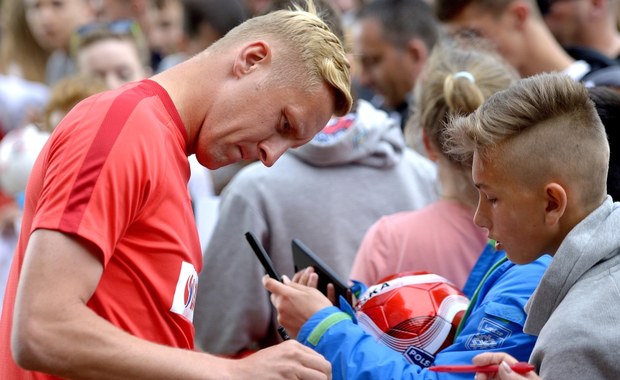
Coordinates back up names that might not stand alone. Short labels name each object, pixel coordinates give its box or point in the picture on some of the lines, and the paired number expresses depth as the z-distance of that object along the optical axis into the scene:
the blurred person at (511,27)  5.14
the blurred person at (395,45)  5.86
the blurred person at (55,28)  7.50
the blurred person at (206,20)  6.30
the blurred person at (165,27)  8.82
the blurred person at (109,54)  5.99
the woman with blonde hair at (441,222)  3.31
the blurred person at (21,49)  7.62
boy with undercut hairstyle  2.19
